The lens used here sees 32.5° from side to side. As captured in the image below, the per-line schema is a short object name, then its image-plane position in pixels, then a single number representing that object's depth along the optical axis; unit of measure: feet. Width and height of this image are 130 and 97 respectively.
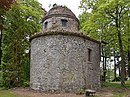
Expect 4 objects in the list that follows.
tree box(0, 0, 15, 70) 74.86
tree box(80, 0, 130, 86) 75.80
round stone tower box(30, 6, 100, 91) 65.00
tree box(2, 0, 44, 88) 79.51
